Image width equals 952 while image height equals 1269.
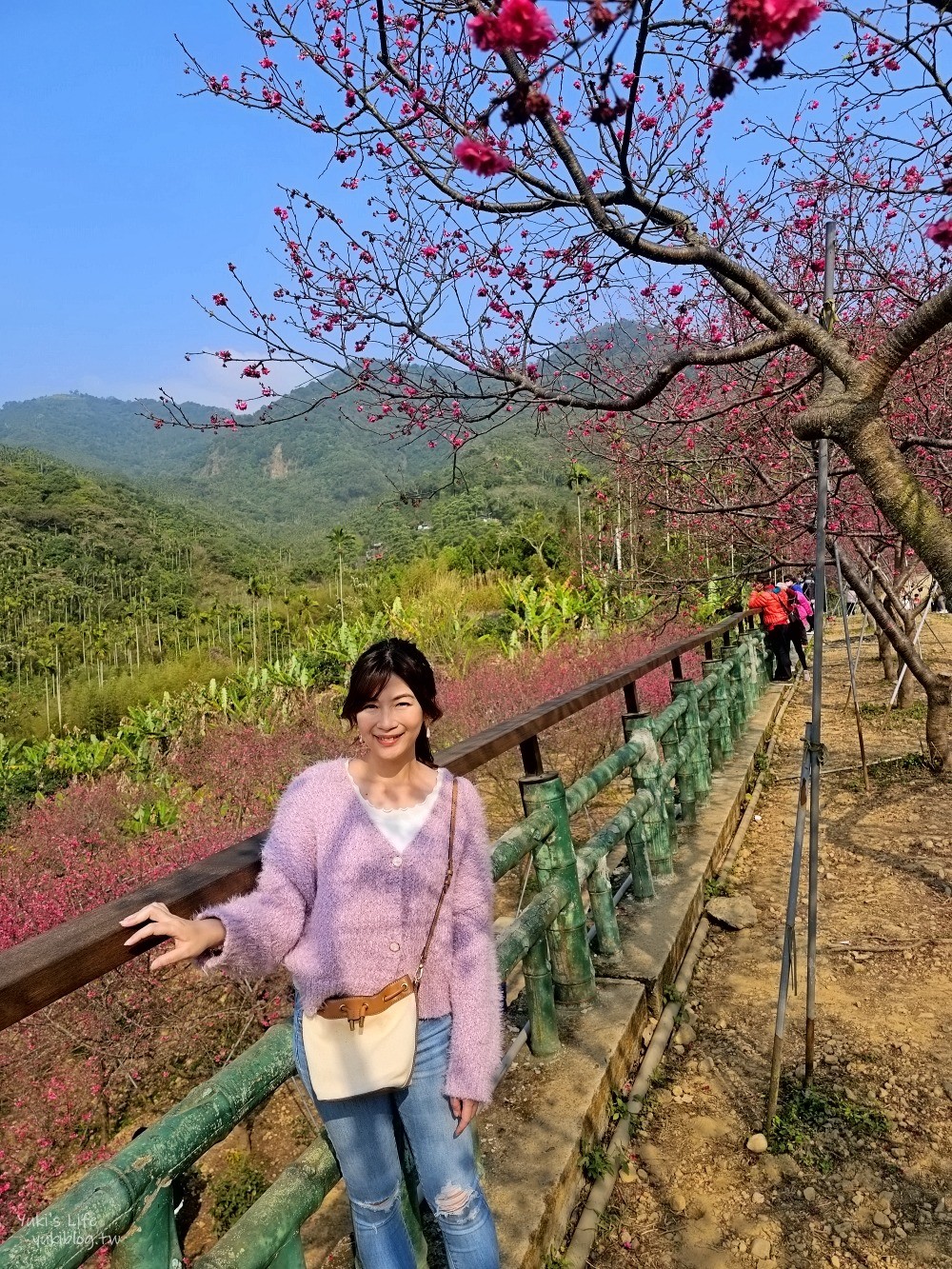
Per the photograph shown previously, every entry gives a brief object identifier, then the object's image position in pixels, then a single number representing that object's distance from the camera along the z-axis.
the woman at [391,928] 1.44
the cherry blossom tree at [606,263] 1.50
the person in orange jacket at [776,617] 11.49
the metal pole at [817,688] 2.70
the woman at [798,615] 11.64
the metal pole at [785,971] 2.56
